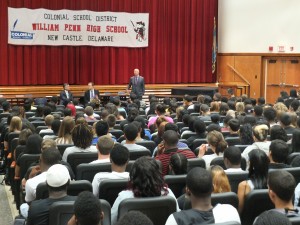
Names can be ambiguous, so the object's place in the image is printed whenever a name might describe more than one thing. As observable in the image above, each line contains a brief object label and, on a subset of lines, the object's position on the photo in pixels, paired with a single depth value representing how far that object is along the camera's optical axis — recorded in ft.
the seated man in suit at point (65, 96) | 51.12
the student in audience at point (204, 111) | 31.60
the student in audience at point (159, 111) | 30.41
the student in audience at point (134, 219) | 7.90
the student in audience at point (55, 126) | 24.30
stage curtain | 57.21
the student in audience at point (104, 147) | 17.52
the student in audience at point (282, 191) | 11.21
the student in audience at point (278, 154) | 16.02
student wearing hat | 12.12
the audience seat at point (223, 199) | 12.12
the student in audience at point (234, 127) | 24.40
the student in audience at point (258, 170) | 14.25
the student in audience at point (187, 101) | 40.45
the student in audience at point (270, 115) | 28.00
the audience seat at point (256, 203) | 13.07
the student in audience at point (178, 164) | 15.20
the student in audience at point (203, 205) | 10.66
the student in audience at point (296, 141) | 20.24
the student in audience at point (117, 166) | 14.71
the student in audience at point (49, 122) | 25.73
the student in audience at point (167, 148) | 17.72
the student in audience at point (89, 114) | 31.48
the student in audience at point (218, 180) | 13.07
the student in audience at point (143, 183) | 12.52
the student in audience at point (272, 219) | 8.51
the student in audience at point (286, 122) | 25.44
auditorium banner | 56.44
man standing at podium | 54.34
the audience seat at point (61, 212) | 11.62
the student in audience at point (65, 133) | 21.83
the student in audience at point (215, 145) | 18.51
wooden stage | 55.62
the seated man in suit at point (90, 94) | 53.16
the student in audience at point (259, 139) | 20.01
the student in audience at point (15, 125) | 24.73
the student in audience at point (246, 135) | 22.07
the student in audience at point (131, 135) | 20.39
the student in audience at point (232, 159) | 15.69
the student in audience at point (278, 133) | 20.77
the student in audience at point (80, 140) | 19.42
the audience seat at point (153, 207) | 12.03
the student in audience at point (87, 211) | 9.79
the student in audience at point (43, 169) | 14.57
